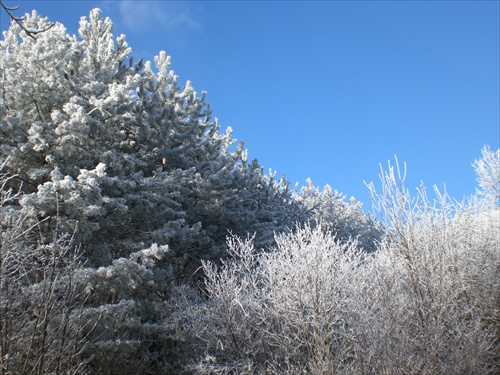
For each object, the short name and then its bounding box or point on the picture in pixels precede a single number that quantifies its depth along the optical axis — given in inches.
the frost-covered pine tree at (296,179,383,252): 1150.7
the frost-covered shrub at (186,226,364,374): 412.5
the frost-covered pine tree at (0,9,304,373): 381.4
